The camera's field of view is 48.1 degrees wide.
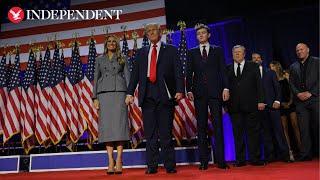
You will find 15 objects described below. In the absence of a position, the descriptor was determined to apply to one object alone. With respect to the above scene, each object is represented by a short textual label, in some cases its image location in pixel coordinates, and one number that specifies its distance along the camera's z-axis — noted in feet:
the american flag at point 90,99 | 17.37
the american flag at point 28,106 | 18.01
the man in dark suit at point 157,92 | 10.98
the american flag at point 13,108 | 18.22
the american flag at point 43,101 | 17.84
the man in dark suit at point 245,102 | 13.25
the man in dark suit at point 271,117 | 14.71
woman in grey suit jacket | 11.58
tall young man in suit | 11.78
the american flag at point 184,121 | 16.19
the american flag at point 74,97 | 17.66
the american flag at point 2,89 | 18.63
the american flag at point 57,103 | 17.78
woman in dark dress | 17.15
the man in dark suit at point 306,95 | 13.89
